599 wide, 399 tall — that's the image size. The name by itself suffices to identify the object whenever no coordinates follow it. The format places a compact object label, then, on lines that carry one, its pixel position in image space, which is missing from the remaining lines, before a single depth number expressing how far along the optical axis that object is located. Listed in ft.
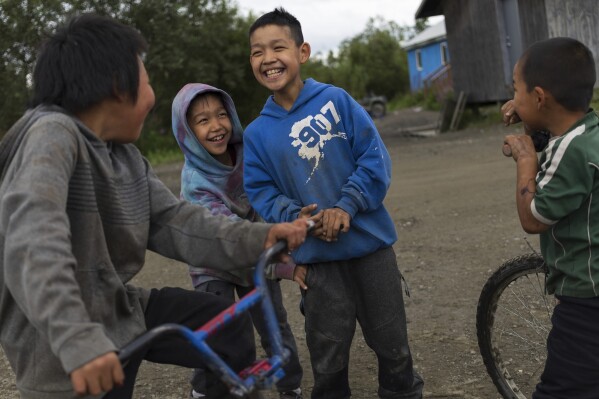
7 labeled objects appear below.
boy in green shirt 9.07
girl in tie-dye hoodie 13.24
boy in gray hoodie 7.02
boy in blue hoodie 11.73
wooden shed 56.24
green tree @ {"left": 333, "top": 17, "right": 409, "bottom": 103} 175.94
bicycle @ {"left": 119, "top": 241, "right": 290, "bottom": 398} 6.91
